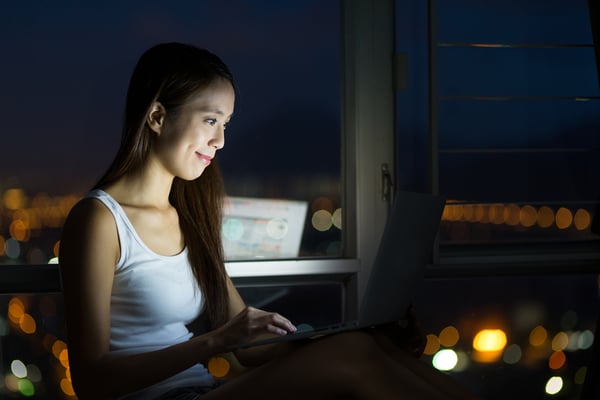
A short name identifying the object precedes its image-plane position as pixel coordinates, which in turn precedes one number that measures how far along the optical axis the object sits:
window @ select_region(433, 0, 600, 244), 2.40
